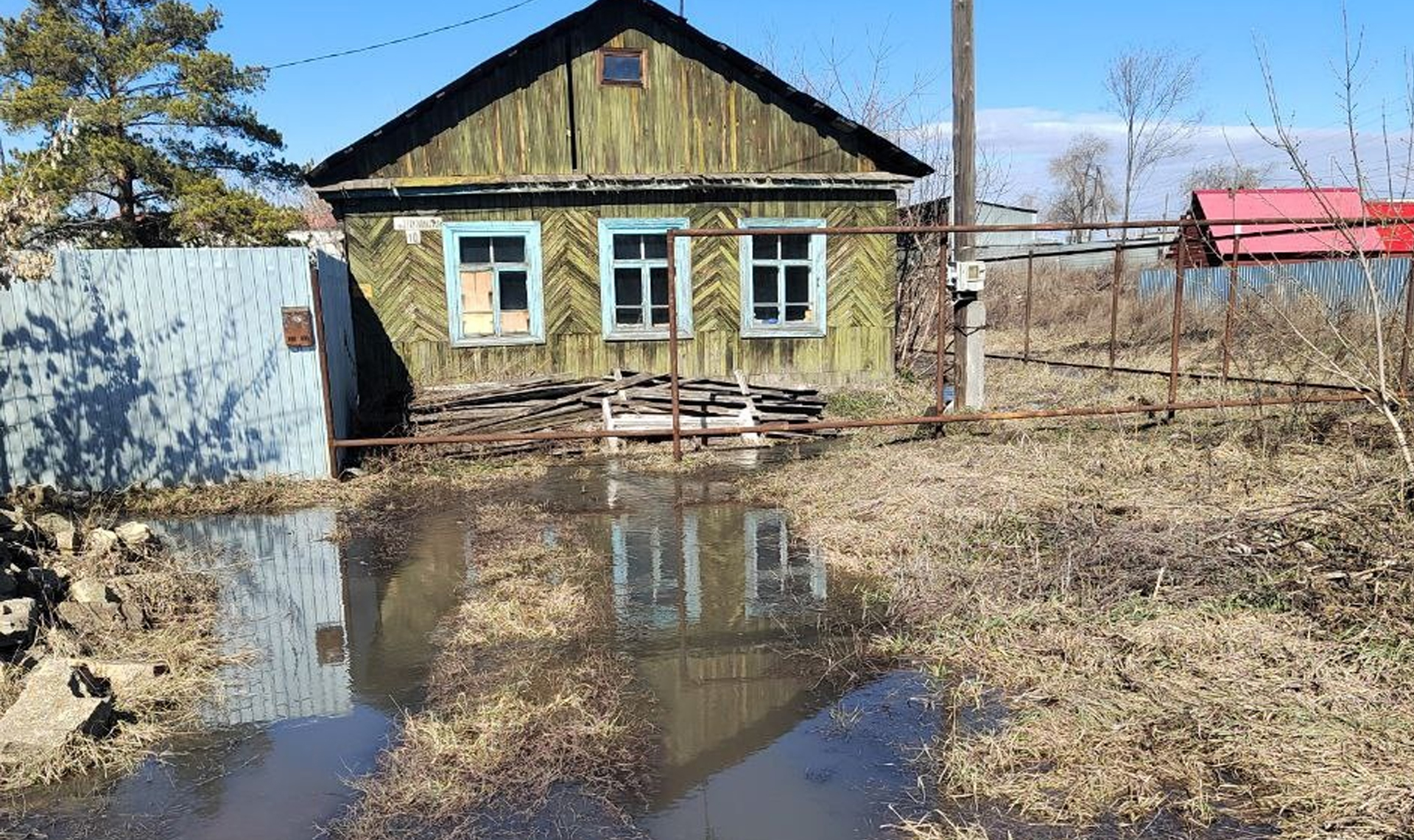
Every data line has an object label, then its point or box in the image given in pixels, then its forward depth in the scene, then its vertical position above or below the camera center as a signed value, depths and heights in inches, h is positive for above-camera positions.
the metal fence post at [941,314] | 330.6 +4.9
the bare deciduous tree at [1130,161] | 2118.6 +420.7
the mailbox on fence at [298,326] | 310.2 +8.6
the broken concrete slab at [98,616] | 181.6 -58.5
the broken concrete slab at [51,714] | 134.3 -60.7
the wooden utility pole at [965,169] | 394.3 +76.6
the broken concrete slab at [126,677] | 156.6 -62.6
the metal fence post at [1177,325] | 345.3 -2.8
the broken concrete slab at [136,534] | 223.9 -49.8
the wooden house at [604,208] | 462.3 +75.4
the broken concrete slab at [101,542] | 211.4 -48.8
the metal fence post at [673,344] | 309.4 -3.2
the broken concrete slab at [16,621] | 164.1 -53.4
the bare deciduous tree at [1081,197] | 2640.3 +418.8
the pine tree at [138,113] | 614.9 +186.7
